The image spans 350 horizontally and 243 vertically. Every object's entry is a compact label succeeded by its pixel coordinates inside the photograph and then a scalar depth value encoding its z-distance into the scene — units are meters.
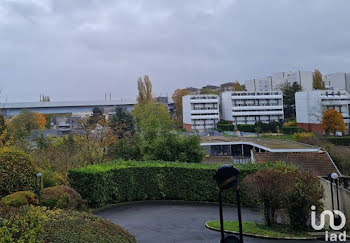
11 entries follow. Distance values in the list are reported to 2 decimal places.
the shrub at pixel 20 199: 9.75
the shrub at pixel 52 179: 13.31
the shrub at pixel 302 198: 10.28
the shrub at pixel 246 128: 60.09
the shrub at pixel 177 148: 20.08
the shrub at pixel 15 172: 11.58
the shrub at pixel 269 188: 10.26
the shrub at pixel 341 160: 23.97
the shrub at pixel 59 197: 10.68
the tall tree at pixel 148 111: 51.47
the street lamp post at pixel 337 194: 10.24
